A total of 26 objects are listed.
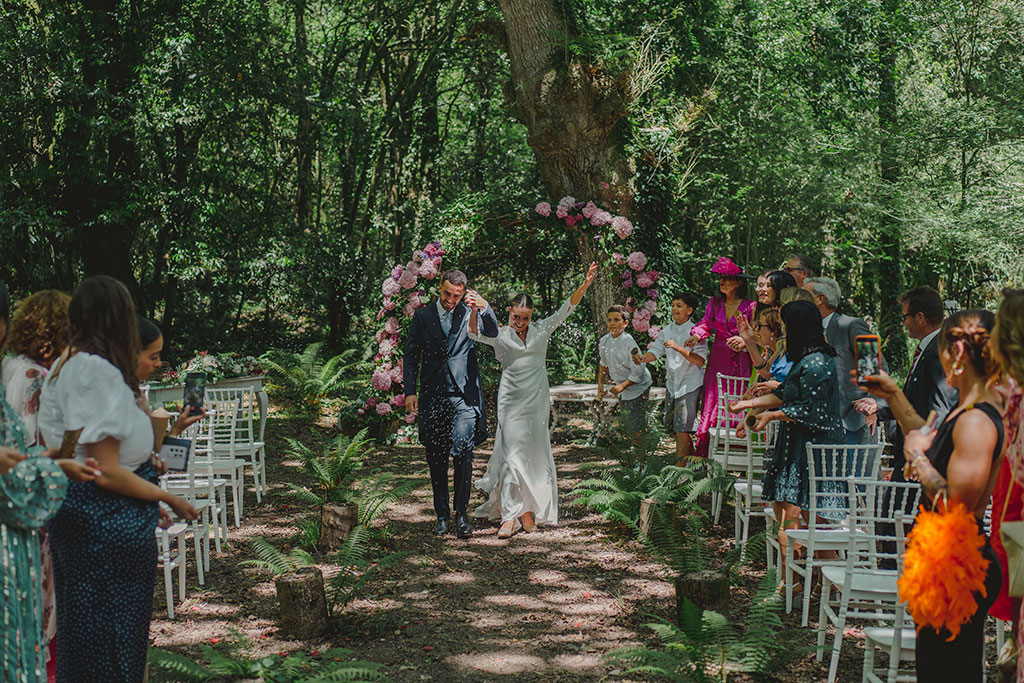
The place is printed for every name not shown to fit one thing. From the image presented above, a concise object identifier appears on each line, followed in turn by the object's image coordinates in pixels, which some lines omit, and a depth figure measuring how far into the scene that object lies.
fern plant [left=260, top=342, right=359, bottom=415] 13.72
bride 7.16
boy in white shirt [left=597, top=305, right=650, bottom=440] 9.11
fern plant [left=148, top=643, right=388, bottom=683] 4.02
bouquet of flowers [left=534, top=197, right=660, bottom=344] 10.81
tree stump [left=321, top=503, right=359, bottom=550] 6.88
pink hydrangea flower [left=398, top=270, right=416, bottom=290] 10.91
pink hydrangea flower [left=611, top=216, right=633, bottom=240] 10.81
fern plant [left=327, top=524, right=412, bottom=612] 5.25
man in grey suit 6.36
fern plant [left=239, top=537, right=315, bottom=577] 5.37
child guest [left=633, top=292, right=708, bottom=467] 8.57
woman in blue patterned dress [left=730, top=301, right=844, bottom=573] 5.18
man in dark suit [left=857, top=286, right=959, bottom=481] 5.35
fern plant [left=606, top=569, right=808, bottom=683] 4.12
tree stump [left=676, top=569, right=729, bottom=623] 5.15
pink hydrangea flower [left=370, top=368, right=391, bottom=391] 11.13
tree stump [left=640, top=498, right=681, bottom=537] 6.91
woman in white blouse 3.04
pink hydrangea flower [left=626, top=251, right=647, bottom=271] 10.81
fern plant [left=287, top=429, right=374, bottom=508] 7.52
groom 7.04
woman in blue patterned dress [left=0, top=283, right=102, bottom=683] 2.78
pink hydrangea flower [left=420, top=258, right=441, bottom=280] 10.66
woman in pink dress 7.76
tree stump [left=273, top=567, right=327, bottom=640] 5.10
